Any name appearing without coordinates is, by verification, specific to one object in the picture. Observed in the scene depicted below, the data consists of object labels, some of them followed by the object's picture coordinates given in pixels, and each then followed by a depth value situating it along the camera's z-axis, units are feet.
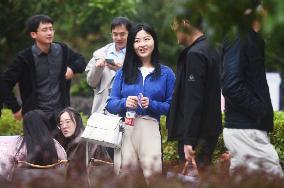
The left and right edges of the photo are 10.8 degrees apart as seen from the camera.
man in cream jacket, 51.99
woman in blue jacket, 43.16
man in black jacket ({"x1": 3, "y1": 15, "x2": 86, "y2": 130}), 52.61
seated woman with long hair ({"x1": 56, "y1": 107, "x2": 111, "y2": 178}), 46.77
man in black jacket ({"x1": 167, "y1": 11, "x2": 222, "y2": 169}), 38.73
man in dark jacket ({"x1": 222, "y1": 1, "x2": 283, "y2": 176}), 36.14
